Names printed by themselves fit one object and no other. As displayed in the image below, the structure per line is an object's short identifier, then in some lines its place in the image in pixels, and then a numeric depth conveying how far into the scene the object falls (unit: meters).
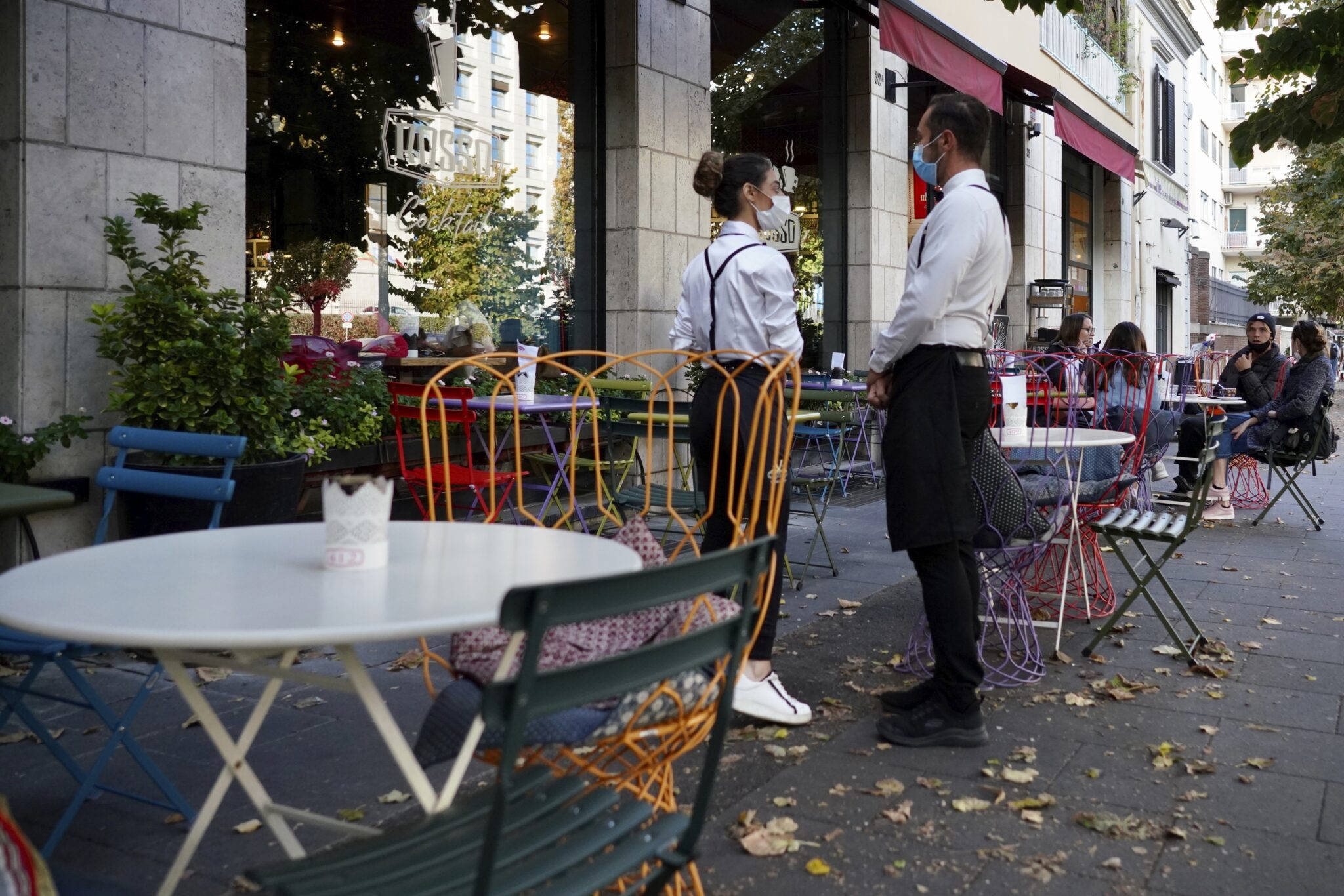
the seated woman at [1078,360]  8.48
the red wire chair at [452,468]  5.57
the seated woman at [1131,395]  6.71
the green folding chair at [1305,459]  9.23
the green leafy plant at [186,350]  4.99
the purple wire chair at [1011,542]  4.69
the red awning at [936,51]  10.81
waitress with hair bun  4.15
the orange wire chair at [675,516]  2.29
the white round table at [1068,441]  5.12
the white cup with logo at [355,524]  2.35
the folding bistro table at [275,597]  1.88
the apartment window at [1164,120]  26.61
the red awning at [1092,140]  15.32
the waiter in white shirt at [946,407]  3.86
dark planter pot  4.88
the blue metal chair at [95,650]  3.08
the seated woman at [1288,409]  9.29
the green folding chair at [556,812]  1.65
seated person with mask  10.12
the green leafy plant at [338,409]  5.79
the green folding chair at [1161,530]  4.93
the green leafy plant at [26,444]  4.84
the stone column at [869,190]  12.38
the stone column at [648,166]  9.00
